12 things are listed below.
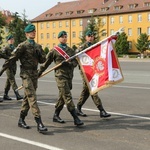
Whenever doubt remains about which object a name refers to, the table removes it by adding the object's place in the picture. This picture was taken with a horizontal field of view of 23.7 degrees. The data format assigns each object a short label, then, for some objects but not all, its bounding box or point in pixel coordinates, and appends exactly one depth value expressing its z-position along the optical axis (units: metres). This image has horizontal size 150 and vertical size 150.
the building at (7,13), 129.23
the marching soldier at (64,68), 7.15
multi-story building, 81.81
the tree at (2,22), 102.69
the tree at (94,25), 71.44
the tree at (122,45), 76.12
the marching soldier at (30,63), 6.78
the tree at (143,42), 75.00
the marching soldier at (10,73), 10.09
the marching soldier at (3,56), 9.07
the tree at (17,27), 87.88
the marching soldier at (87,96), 7.98
